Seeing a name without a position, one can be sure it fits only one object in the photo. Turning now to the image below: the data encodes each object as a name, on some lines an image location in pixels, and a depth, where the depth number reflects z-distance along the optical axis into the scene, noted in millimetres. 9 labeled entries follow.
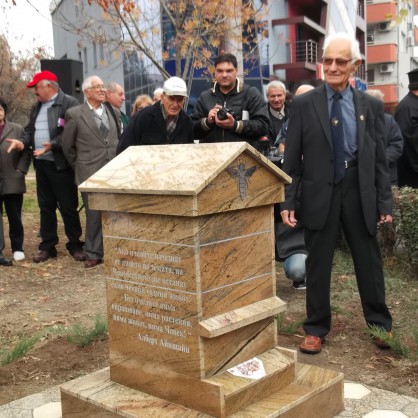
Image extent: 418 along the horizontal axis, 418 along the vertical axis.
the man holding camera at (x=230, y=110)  5738
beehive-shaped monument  3193
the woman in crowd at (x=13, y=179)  7777
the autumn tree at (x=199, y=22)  14164
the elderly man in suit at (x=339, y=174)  4363
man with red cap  7742
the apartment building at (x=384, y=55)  49344
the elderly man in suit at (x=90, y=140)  7508
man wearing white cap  5543
